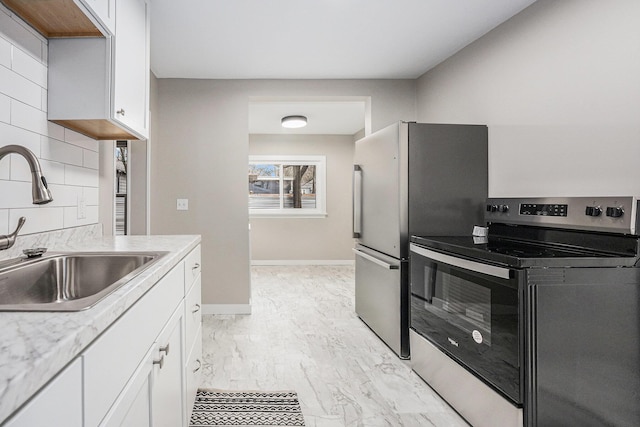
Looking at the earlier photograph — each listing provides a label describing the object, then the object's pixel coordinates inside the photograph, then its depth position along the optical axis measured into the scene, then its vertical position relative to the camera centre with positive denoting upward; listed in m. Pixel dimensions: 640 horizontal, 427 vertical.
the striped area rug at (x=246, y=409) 1.87 -1.03
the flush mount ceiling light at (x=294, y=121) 5.26 +1.35
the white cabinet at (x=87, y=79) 1.62 +0.60
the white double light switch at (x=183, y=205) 3.62 +0.10
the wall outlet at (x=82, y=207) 1.93 +0.04
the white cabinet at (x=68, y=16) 1.36 +0.78
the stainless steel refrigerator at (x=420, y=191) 2.53 +0.17
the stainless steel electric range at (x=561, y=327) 1.48 -0.46
